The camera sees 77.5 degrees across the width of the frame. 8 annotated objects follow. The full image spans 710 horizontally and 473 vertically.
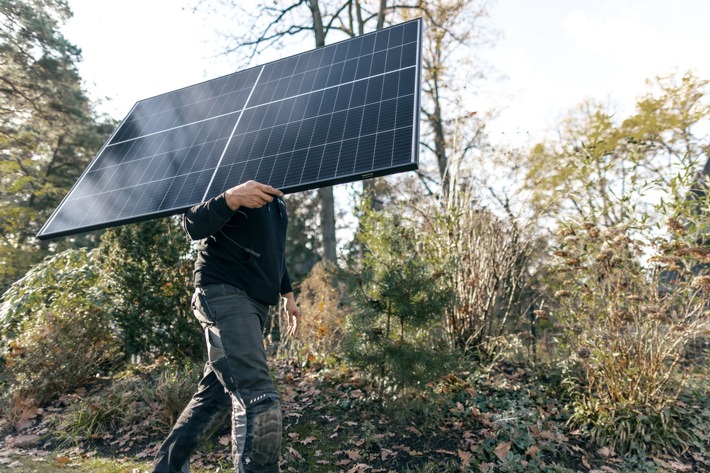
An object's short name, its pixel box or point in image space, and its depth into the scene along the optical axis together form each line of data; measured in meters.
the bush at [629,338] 3.44
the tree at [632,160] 3.91
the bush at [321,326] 5.55
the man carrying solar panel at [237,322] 2.22
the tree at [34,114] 10.00
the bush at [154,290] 5.02
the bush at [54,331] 5.05
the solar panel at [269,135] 2.97
